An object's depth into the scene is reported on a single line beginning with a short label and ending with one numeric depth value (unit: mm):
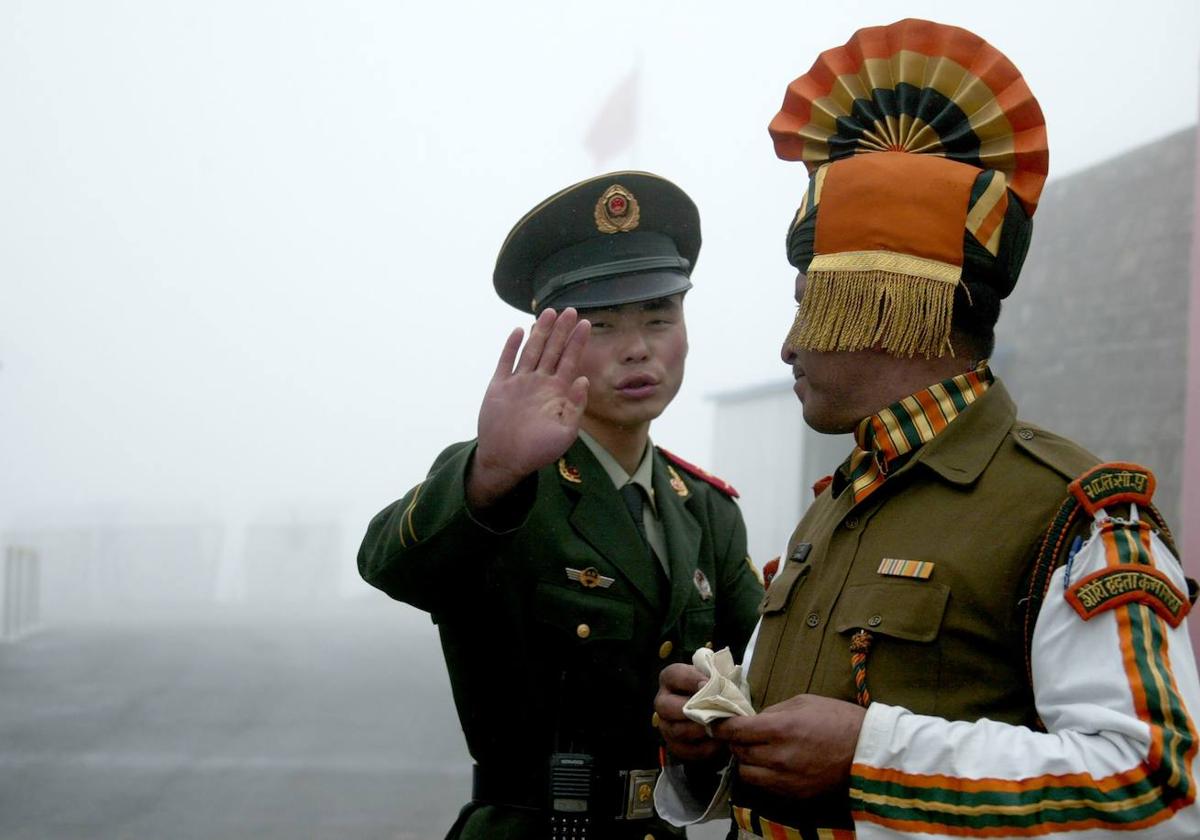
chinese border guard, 1793
